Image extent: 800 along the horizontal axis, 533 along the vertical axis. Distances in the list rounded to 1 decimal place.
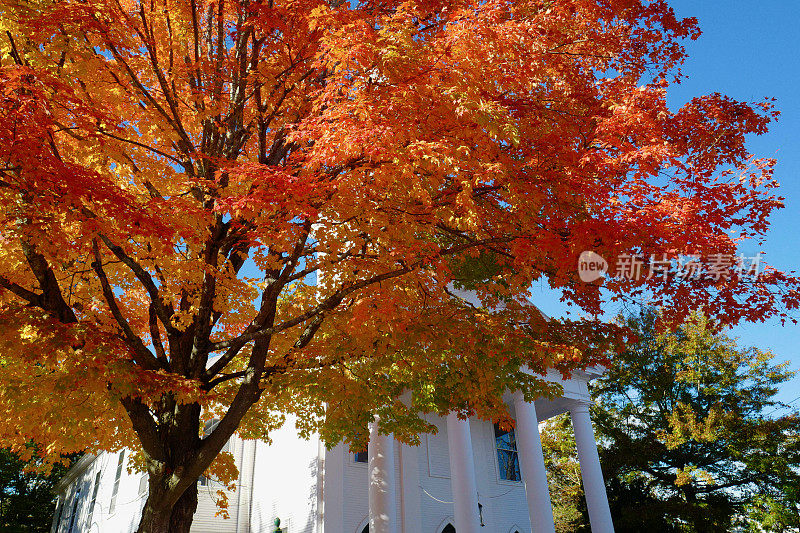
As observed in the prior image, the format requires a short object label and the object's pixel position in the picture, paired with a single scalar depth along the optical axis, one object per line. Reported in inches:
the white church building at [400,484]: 579.2
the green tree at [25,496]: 1487.5
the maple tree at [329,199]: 270.7
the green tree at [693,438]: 980.6
